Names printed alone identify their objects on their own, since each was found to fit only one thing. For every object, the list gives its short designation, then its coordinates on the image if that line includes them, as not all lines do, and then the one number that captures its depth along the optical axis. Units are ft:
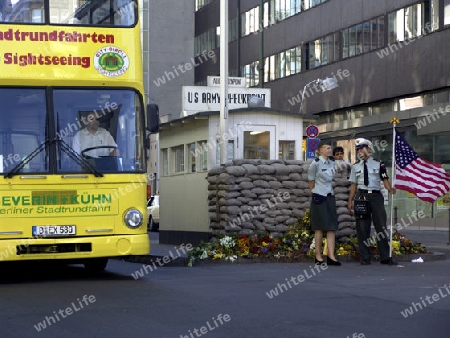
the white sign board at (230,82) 77.00
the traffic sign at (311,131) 98.73
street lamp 162.81
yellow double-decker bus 42.50
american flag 57.88
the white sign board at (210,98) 75.56
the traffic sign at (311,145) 99.92
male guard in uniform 53.31
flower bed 55.88
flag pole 53.88
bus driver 43.32
